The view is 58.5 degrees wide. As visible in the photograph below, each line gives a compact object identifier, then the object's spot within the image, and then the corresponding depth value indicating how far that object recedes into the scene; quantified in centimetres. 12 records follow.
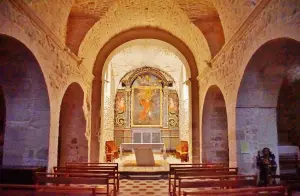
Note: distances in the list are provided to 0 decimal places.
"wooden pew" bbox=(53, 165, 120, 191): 608
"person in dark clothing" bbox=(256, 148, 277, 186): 548
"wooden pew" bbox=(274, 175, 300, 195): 386
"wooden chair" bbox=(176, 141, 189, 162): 1277
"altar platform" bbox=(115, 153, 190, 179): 920
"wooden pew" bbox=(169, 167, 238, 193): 560
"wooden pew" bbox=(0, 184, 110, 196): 394
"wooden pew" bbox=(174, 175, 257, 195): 448
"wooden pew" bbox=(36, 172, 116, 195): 475
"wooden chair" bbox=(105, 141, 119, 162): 1259
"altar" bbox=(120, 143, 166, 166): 1095
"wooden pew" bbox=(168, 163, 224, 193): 658
